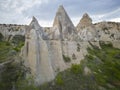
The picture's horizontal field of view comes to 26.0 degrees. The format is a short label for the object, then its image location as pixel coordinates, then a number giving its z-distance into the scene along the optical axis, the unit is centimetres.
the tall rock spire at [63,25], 3533
